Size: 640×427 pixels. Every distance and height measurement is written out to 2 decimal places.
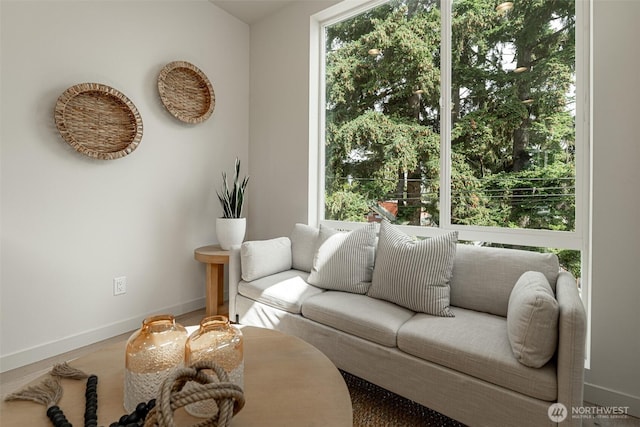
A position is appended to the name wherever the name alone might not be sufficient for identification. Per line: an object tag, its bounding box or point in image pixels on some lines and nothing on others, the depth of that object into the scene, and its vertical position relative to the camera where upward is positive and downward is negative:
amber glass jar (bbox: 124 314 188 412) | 0.89 -0.43
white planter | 2.72 -0.17
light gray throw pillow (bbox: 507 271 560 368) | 1.22 -0.45
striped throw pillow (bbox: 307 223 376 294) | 2.09 -0.33
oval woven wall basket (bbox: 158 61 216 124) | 2.65 +1.03
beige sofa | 1.23 -0.55
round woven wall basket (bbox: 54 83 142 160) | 2.10 +0.62
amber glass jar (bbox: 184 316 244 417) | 0.87 -0.40
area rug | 1.55 -1.01
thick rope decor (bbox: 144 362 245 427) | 0.65 -0.39
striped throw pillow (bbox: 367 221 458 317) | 1.74 -0.35
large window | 1.91 +0.66
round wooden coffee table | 0.88 -0.56
